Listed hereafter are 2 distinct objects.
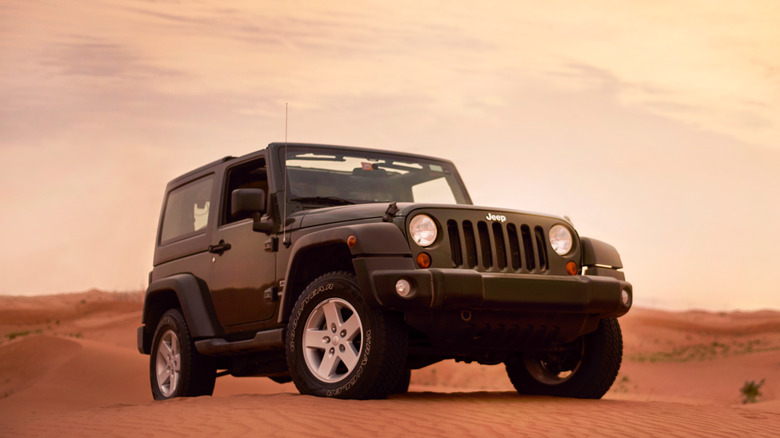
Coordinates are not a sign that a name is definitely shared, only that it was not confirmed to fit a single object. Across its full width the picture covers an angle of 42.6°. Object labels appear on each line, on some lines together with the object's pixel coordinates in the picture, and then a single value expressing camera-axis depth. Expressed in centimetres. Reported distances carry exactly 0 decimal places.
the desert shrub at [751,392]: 1892
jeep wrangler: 723
